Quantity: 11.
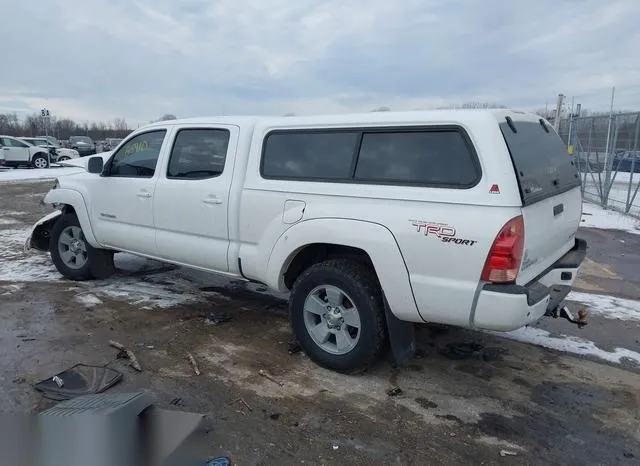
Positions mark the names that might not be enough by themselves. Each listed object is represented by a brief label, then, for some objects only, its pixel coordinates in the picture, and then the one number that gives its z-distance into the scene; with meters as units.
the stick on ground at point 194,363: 4.09
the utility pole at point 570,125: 16.24
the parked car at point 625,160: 13.04
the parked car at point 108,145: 36.27
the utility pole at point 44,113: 36.28
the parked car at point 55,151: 31.48
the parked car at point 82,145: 36.85
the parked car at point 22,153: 27.61
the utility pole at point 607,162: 13.35
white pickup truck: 3.31
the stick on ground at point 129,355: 4.12
